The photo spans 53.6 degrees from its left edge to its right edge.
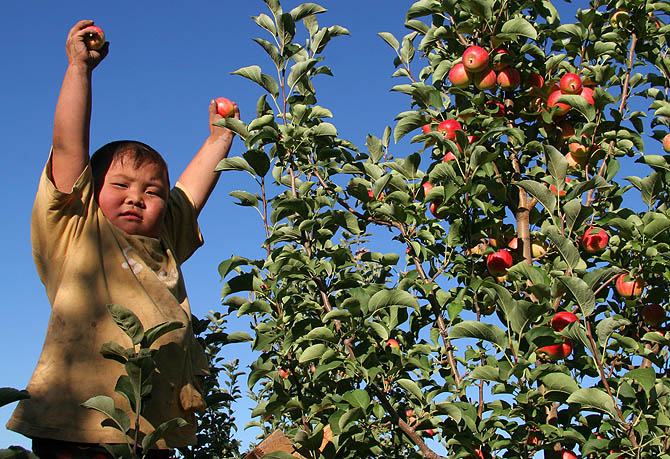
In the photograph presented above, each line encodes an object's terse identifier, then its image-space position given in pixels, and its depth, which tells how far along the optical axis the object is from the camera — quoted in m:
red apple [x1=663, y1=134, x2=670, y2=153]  3.21
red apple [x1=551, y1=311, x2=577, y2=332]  2.44
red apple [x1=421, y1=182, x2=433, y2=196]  3.11
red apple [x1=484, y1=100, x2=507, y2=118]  3.10
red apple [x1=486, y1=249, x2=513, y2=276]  2.86
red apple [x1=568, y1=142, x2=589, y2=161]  3.00
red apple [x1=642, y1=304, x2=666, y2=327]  2.90
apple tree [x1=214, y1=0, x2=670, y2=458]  2.33
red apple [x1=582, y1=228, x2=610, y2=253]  2.83
